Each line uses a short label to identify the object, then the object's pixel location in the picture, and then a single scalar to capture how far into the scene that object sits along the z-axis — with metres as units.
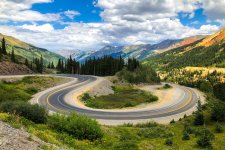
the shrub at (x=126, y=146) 26.94
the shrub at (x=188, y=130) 36.59
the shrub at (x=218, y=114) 44.06
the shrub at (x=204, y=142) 29.41
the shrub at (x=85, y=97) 83.09
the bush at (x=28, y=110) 30.20
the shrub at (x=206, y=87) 143.12
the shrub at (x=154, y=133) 35.34
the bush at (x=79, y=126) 28.33
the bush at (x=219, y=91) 116.81
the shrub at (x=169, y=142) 30.52
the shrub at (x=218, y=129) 37.44
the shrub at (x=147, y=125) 46.10
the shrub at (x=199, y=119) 42.88
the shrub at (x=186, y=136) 32.75
